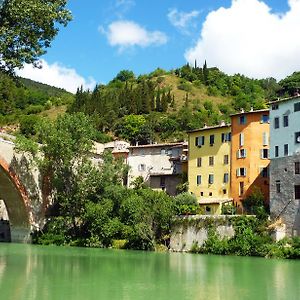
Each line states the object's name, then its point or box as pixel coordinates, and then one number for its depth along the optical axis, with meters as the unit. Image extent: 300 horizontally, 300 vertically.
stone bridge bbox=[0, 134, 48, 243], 55.22
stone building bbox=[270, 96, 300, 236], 43.59
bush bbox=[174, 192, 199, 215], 48.97
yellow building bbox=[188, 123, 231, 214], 55.00
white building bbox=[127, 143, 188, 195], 64.19
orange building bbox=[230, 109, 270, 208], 51.84
